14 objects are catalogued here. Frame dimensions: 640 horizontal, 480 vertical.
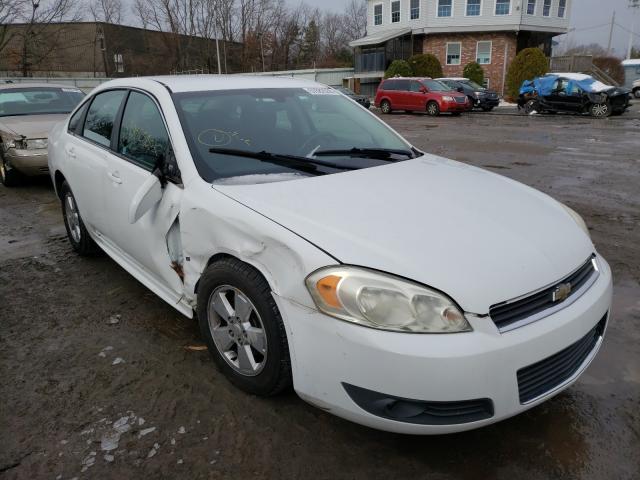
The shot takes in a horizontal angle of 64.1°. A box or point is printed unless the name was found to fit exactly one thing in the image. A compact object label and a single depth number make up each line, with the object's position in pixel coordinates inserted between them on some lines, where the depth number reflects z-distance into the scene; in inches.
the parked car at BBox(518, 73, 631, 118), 774.5
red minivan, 866.1
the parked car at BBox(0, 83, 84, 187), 279.3
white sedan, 77.1
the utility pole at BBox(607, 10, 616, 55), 2382.1
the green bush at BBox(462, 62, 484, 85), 1248.2
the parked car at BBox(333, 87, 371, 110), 941.2
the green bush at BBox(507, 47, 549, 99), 1122.0
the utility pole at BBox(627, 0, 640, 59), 1984.5
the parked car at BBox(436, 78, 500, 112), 965.8
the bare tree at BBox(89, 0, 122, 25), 2030.0
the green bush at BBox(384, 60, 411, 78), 1253.7
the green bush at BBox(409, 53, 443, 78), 1268.5
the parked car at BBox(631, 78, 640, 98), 1285.7
